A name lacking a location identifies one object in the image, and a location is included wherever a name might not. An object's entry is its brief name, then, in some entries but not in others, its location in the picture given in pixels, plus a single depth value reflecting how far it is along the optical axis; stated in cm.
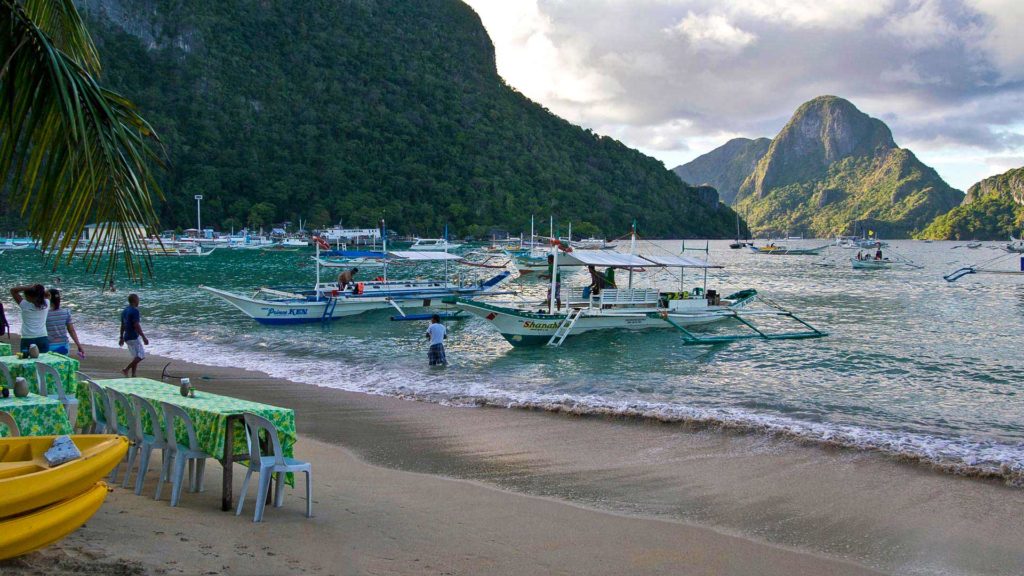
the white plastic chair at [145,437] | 684
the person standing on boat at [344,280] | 2932
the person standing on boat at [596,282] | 2457
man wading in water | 1780
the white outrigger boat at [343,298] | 2639
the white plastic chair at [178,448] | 652
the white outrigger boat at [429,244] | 9678
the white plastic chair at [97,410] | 751
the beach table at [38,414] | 624
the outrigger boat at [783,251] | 11844
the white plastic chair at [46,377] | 807
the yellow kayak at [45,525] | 444
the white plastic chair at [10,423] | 588
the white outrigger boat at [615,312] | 2188
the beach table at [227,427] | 629
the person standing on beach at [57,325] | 1158
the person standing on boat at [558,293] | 2241
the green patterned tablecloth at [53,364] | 836
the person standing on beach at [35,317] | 1066
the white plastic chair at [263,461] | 627
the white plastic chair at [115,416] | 718
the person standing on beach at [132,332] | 1341
